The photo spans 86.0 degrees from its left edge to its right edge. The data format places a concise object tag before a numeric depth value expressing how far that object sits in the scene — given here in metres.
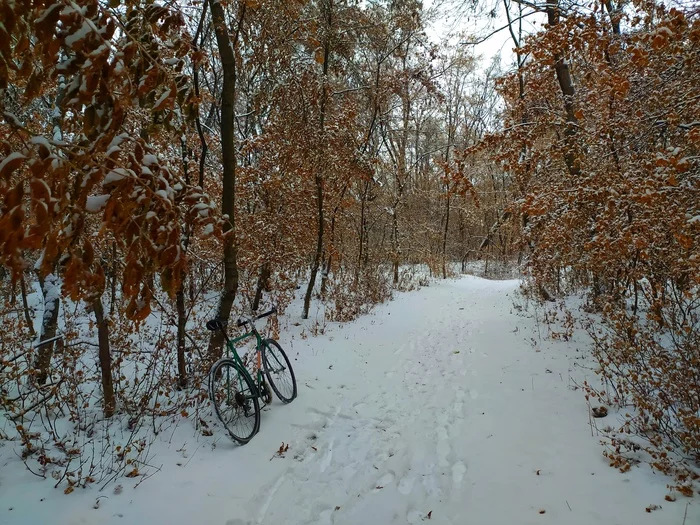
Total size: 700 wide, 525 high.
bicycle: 3.98
